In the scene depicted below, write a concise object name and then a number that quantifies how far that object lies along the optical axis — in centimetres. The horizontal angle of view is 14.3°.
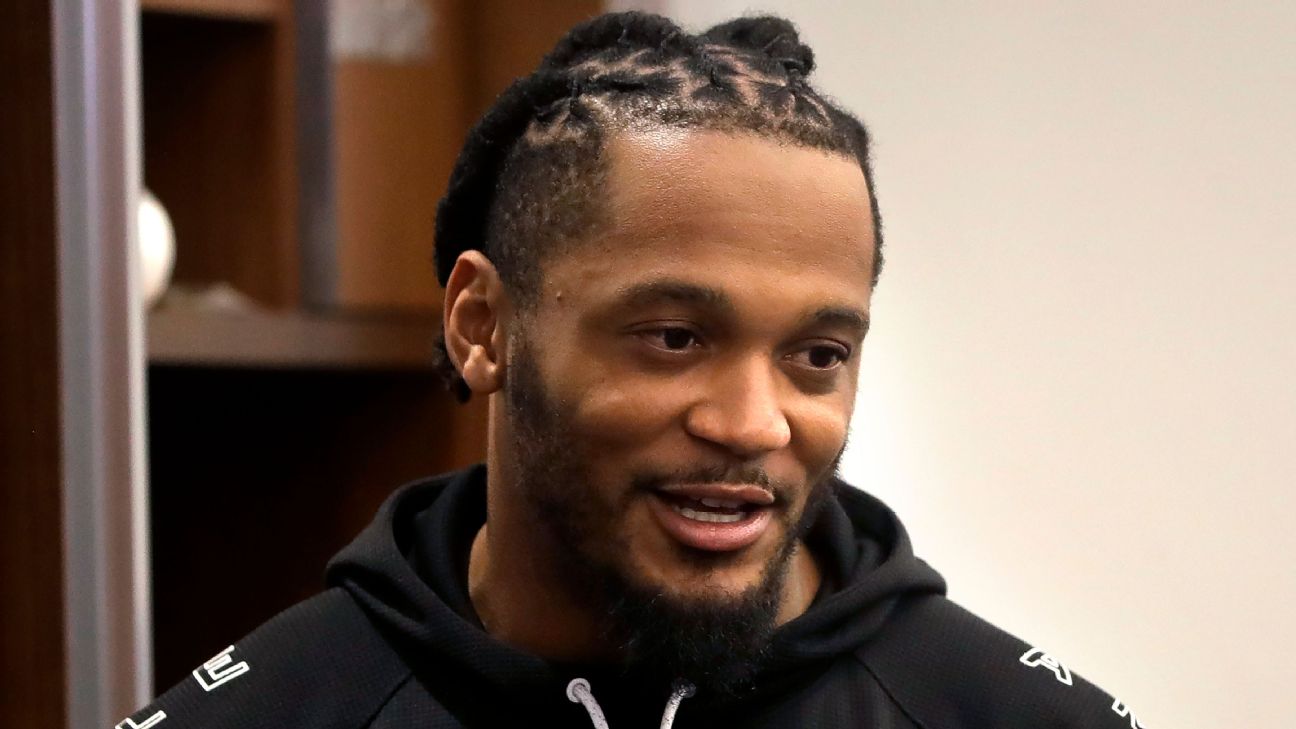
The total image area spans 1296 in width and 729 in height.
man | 209
